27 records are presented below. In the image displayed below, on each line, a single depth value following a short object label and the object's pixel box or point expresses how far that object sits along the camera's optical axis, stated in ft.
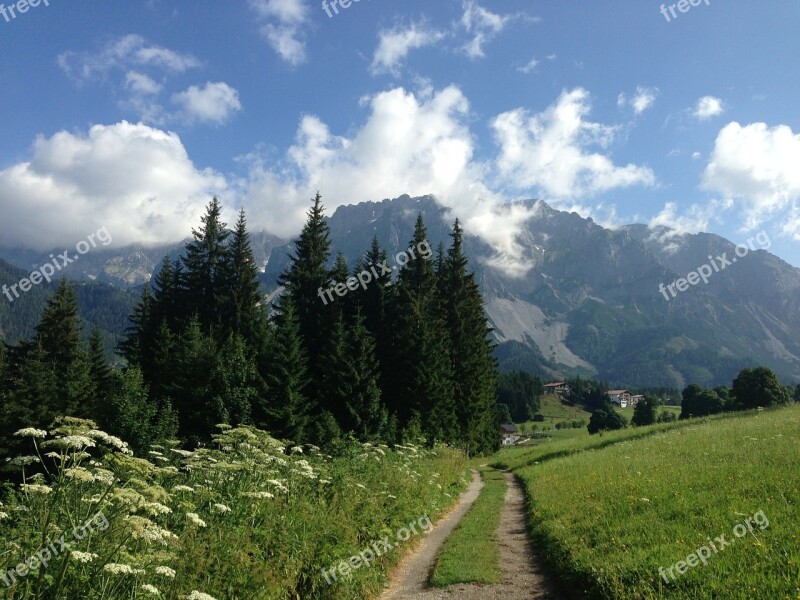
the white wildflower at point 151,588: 16.79
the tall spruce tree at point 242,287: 149.07
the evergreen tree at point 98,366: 168.05
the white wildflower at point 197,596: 18.03
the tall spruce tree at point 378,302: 146.92
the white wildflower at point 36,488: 19.22
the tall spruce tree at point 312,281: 143.74
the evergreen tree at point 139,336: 162.26
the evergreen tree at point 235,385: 113.19
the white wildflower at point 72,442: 18.30
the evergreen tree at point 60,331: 163.43
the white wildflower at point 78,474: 18.29
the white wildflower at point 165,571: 17.62
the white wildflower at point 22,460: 24.31
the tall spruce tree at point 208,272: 157.48
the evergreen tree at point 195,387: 114.52
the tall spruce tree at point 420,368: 133.90
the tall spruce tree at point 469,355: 158.20
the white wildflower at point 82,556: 16.49
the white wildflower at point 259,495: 26.50
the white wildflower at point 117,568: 16.29
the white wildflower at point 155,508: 19.48
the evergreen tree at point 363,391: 118.52
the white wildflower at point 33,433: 20.17
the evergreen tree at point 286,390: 114.01
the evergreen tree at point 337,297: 143.54
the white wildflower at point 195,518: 21.57
